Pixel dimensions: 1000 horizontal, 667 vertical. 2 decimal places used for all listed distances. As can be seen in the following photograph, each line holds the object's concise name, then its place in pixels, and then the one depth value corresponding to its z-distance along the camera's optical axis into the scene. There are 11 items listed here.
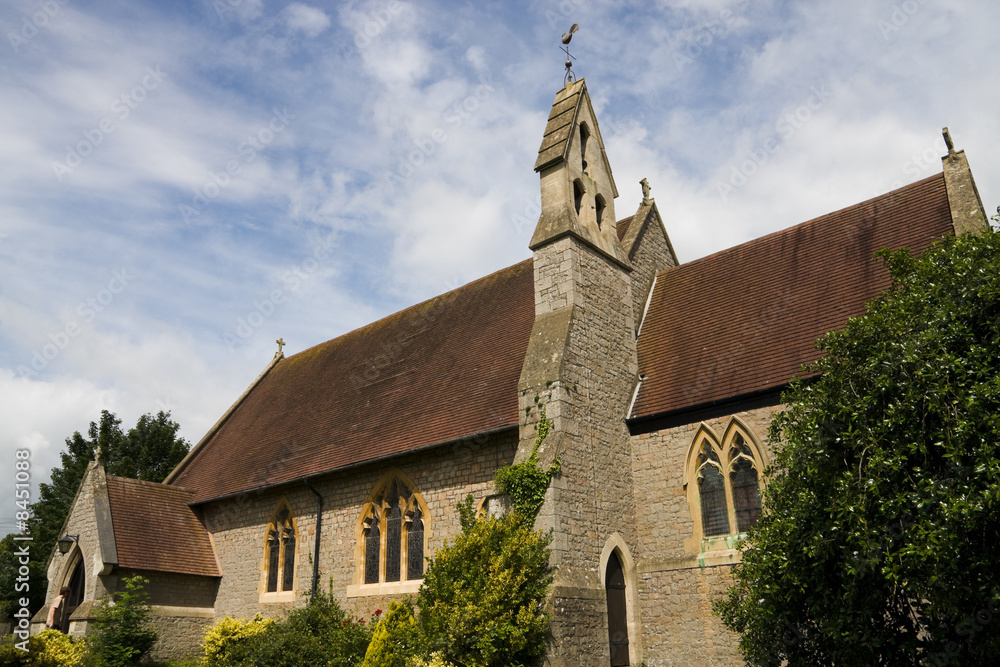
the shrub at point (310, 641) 13.70
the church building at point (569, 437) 12.43
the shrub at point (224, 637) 15.72
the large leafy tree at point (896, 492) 6.54
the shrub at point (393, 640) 11.74
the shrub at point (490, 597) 10.73
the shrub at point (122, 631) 16.30
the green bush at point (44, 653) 12.73
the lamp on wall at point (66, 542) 18.31
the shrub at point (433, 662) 10.58
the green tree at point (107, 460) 31.97
